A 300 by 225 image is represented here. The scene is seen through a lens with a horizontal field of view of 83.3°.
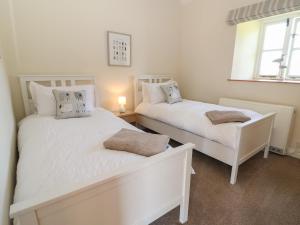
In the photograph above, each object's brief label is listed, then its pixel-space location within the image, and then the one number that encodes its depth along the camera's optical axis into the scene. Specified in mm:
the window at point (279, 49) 2434
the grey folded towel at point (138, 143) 1147
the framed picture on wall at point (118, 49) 2693
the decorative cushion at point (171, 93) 2775
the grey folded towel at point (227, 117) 1802
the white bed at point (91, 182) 708
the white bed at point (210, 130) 1703
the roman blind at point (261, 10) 2068
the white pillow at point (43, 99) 1982
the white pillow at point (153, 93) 2824
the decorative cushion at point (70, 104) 1928
